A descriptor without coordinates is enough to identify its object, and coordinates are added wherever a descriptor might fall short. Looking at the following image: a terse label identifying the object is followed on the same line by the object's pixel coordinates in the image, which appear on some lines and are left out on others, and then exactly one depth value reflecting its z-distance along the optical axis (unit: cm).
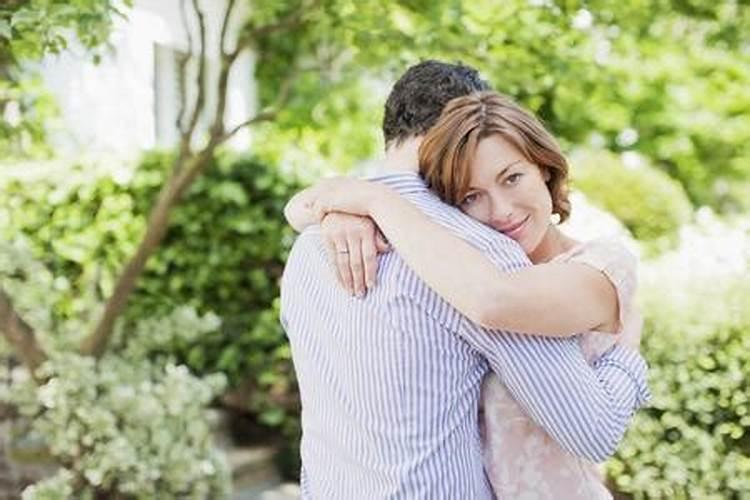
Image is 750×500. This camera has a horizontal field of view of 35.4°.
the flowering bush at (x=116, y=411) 404
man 142
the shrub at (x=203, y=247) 589
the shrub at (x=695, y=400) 378
